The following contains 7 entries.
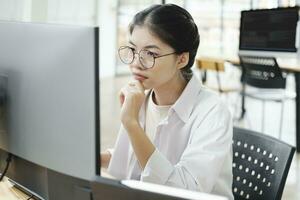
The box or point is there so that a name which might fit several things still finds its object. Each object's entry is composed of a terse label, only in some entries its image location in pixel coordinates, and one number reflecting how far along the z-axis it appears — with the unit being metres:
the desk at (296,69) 3.54
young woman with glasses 0.99
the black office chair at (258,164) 1.21
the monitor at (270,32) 3.44
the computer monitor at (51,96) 0.75
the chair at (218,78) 4.24
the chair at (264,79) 3.73
